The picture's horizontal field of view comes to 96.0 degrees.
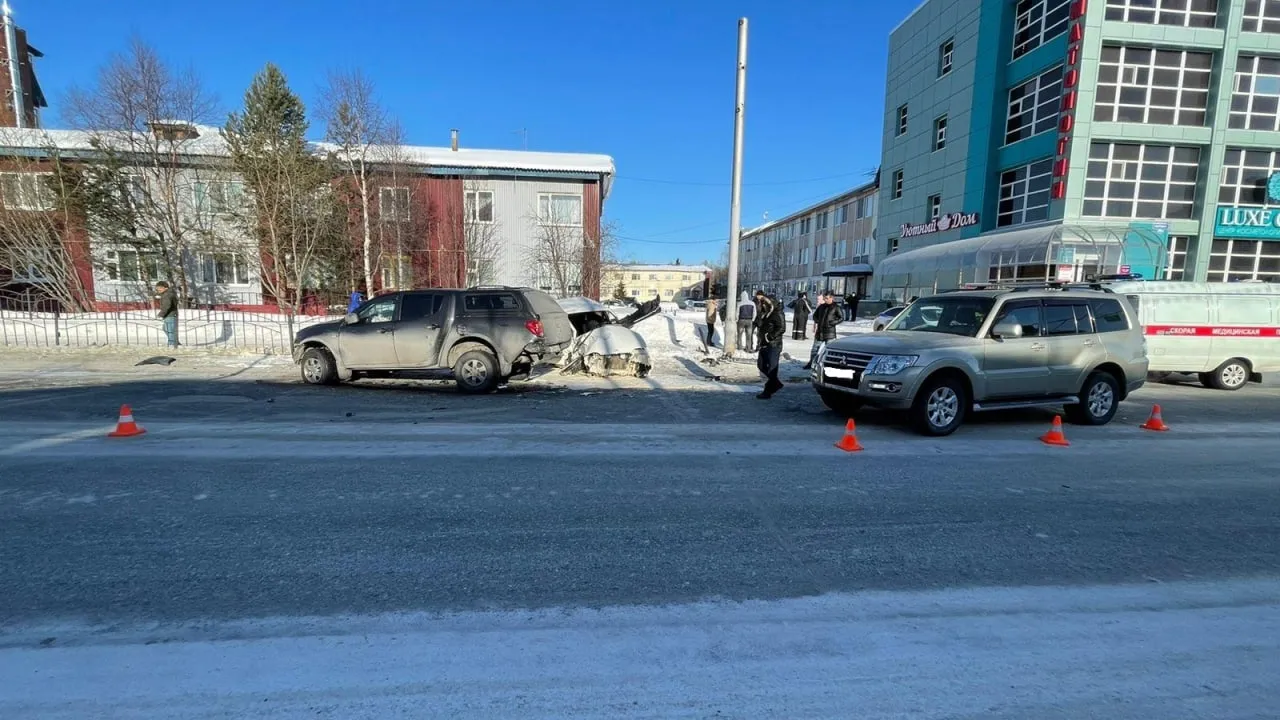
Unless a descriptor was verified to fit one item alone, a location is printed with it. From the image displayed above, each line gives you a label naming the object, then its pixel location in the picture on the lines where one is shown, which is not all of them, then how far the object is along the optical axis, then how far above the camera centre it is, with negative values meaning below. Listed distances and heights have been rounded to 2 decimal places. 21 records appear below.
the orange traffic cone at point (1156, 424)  7.91 -1.47
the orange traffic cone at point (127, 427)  6.49 -1.53
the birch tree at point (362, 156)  22.73 +5.80
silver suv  7.24 -0.61
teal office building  22.61 +6.97
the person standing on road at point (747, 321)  16.05 -0.40
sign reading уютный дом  28.88 +4.64
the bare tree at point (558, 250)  26.42 +2.38
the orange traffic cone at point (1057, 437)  6.88 -1.47
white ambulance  11.60 -0.11
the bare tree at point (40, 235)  18.80 +1.78
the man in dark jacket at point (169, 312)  13.82 -0.50
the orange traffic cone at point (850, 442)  6.48 -1.51
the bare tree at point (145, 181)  20.59 +4.17
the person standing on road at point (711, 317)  16.69 -0.33
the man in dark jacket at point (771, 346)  9.86 -0.66
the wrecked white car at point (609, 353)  11.69 -1.02
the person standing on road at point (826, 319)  13.07 -0.23
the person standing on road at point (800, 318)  18.56 -0.33
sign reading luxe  23.41 +3.97
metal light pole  13.58 +2.43
